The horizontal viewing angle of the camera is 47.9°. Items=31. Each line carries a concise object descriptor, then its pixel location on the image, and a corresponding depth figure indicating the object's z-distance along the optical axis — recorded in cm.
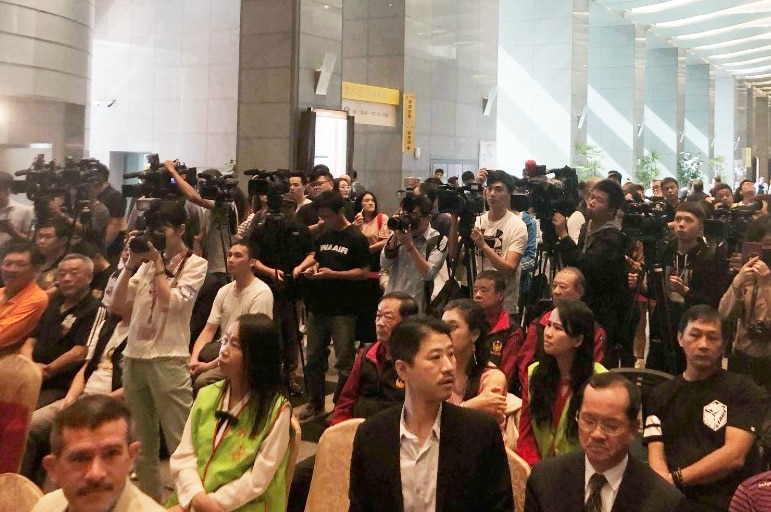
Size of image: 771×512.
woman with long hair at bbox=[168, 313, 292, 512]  296
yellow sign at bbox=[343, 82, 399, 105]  1150
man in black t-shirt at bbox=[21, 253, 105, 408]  456
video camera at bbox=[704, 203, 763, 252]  587
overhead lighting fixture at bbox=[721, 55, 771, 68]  3072
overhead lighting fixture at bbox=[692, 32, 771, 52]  2586
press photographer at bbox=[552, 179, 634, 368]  519
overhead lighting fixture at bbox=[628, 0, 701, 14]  2039
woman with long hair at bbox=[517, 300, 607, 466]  337
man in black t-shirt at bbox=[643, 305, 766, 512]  321
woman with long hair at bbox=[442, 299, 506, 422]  322
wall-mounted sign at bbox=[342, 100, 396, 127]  1165
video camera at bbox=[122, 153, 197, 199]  516
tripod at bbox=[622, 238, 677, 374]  484
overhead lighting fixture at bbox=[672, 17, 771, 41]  2325
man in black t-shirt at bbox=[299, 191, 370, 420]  572
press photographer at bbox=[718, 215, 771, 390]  433
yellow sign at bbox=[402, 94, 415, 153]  1267
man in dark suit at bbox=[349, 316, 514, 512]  241
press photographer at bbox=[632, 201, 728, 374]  506
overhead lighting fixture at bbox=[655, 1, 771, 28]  2108
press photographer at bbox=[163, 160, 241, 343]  563
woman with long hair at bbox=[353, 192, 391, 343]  592
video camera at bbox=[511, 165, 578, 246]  527
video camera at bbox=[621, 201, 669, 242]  492
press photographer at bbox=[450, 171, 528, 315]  530
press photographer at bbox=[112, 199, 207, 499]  422
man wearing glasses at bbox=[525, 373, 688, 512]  231
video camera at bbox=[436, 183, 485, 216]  523
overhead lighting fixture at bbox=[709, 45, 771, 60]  2825
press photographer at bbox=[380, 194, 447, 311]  542
